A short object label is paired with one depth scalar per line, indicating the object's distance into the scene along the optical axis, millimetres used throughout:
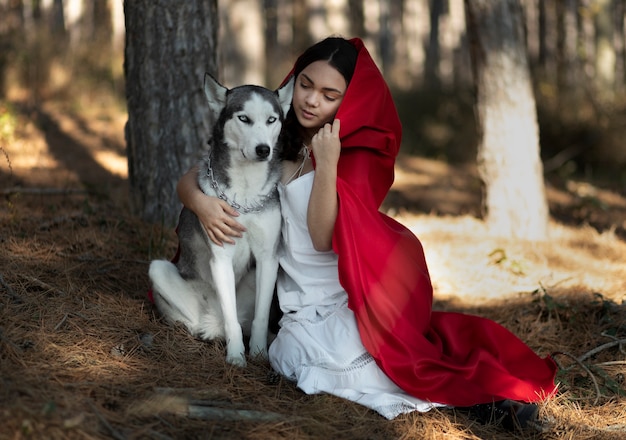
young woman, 3422
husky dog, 3590
